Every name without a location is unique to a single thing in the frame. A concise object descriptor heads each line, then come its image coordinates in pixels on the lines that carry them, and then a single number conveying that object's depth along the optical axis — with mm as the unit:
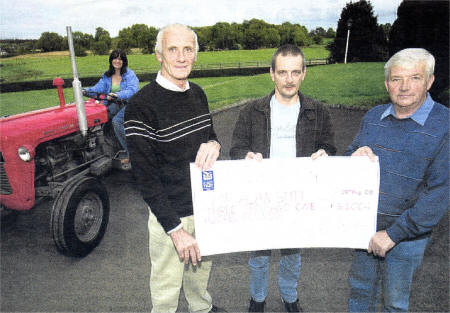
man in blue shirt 1587
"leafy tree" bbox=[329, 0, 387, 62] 27516
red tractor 3076
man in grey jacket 2115
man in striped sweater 1649
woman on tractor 4508
